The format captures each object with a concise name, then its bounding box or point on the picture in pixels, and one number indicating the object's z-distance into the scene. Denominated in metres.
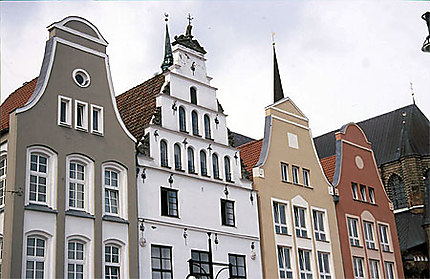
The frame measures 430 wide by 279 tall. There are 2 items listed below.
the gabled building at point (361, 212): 32.97
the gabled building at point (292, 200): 28.84
